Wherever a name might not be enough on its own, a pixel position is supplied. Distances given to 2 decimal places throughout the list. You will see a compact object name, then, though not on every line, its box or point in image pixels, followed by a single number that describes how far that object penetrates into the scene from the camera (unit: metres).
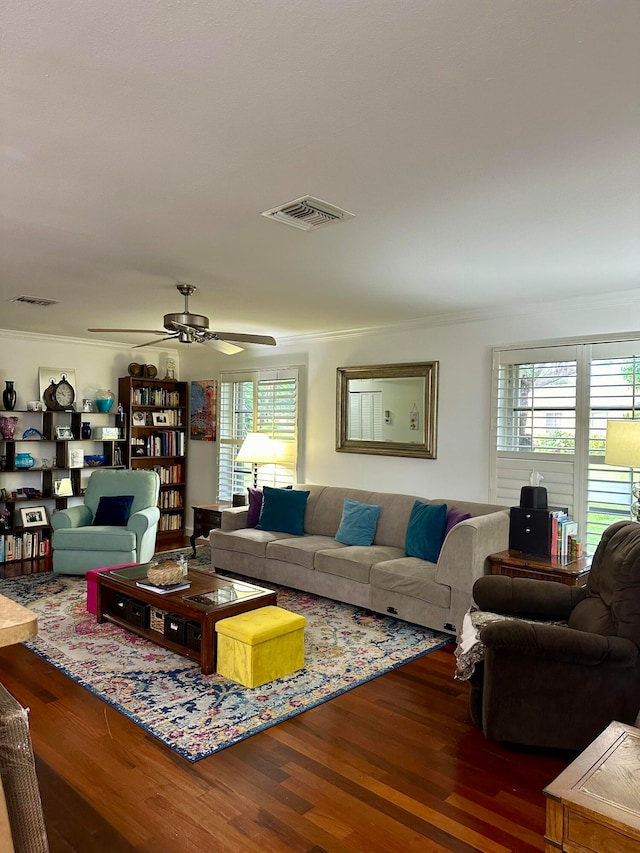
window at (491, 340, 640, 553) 4.39
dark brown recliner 2.66
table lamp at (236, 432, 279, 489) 6.55
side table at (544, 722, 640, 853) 1.37
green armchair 5.59
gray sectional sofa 4.10
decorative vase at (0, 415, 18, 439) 6.44
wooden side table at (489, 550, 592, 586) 3.76
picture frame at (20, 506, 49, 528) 6.58
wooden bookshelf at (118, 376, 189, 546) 7.47
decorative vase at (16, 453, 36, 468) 6.57
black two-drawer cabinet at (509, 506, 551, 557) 4.19
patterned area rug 2.98
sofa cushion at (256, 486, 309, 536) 5.77
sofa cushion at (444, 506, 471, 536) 4.65
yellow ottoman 3.34
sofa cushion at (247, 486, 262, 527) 5.96
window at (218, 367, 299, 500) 6.83
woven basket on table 3.97
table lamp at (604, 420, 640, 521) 3.67
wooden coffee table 3.55
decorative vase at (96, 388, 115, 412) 7.16
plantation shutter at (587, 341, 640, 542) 4.32
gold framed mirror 5.54
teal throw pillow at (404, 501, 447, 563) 4.71
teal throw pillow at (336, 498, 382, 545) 5.29
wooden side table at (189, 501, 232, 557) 6.31
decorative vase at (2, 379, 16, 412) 6.51
